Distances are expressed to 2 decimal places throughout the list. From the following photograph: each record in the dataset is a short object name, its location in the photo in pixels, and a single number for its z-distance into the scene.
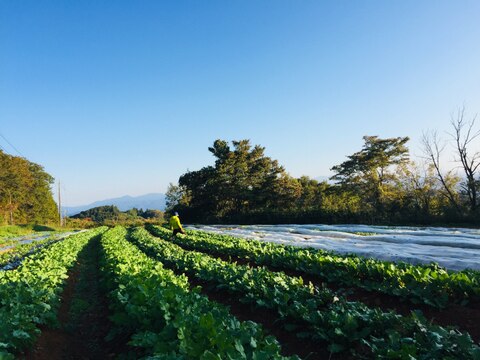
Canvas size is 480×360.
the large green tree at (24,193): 53.53
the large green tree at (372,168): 34.31
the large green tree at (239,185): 39.66
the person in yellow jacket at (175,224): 17.78
